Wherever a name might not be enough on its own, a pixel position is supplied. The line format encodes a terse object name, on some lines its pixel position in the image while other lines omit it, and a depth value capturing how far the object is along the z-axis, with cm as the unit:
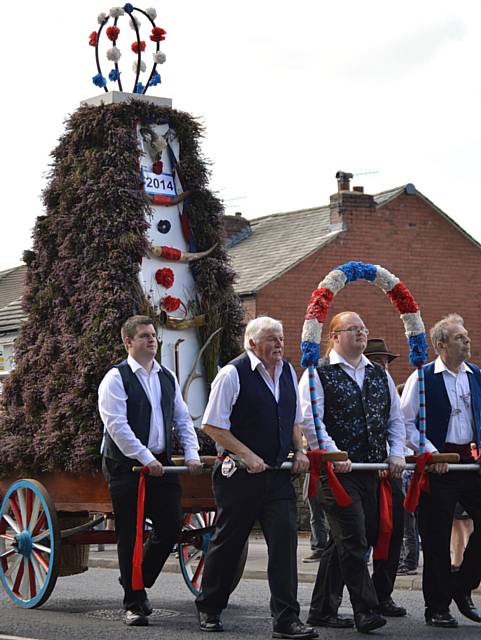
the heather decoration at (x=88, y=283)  1446
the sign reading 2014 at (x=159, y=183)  1506
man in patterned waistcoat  1238
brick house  3983
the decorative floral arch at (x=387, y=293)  1285
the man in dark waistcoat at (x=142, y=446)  1302
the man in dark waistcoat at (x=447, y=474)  1275
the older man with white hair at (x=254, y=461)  1200
